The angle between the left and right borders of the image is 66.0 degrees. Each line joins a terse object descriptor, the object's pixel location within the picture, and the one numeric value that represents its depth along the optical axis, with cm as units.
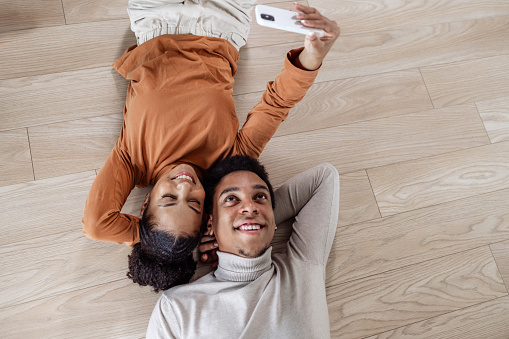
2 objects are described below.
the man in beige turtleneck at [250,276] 98
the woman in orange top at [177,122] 98
